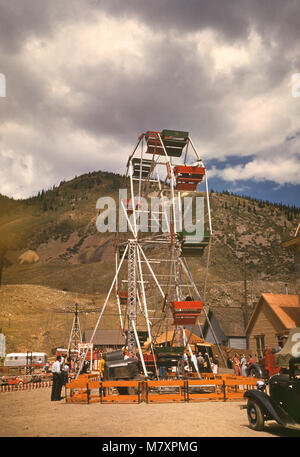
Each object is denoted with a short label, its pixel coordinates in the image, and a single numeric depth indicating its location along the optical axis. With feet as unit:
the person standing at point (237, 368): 87.61
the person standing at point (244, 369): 75.77
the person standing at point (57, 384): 58.23
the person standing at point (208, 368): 84.26
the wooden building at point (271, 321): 110.22
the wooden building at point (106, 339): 194.59
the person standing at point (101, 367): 63.87
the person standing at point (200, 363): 82.00
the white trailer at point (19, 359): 159.63
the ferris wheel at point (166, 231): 80.59
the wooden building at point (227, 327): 159.02
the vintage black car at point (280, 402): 30.07
